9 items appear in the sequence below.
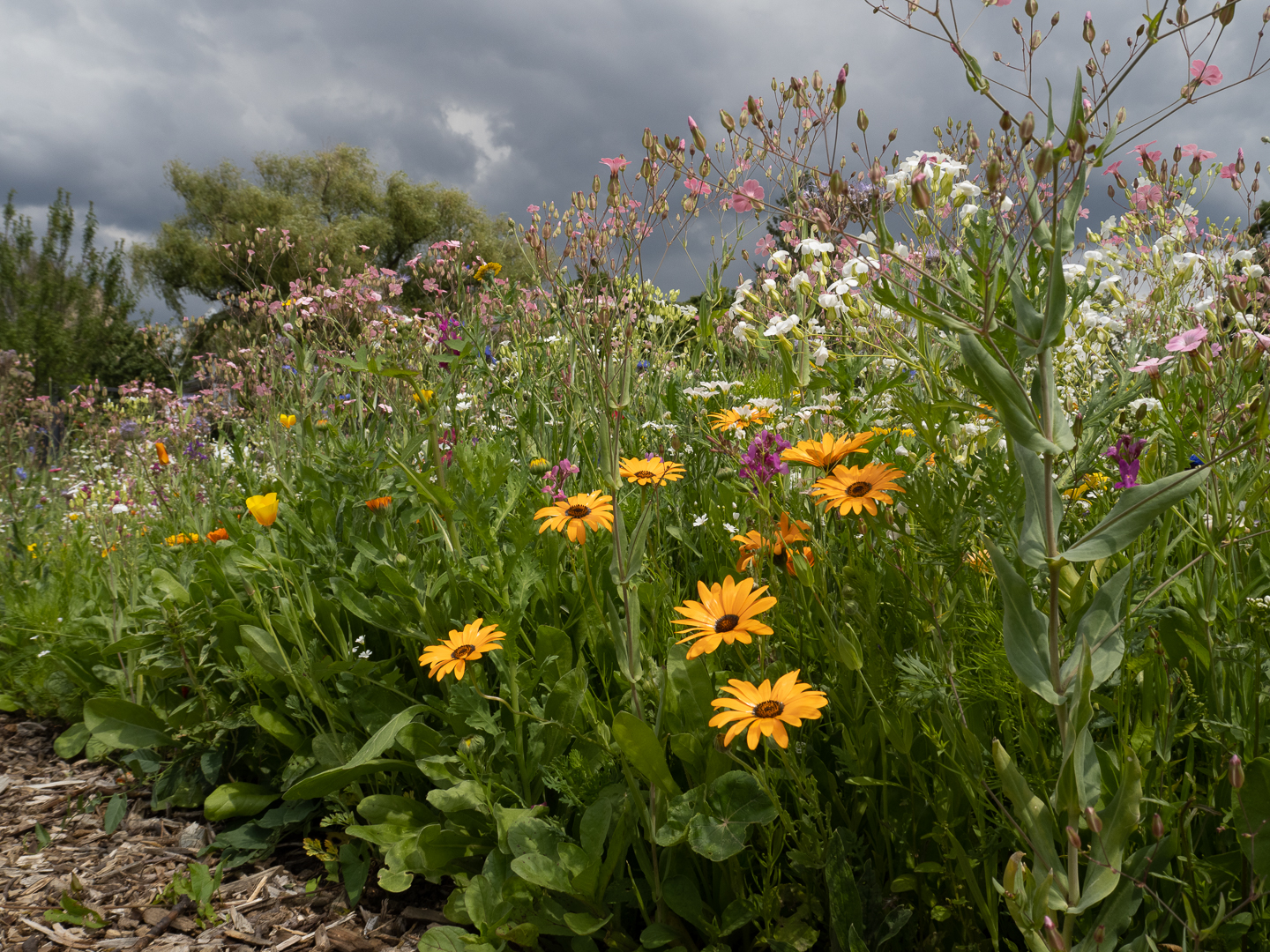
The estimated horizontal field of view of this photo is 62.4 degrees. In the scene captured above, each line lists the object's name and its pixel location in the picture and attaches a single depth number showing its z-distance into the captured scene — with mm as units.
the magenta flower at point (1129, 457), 677
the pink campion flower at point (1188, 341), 601
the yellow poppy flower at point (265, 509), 914
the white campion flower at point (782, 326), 870
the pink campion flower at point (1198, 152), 1018
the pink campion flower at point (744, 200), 948
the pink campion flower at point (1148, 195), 1007
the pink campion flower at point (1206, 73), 624
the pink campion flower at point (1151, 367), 623
